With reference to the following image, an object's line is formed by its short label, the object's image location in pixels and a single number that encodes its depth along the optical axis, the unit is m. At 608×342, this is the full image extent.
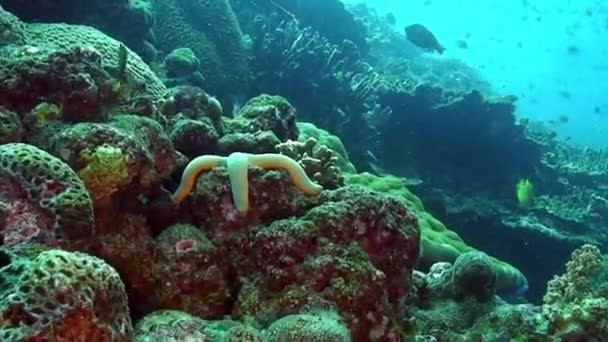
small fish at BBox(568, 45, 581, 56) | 26.83
